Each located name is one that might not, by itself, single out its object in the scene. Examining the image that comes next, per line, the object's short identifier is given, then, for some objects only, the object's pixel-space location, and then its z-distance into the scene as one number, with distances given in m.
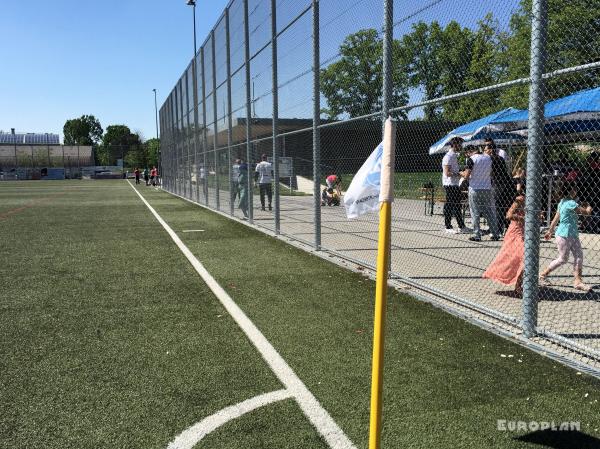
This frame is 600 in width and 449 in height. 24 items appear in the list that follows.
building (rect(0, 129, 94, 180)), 95.81
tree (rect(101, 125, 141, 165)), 138.62
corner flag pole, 2.23
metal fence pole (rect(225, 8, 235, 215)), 14.89
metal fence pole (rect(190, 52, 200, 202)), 21.36
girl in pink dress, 5.49
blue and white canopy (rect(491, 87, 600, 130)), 4.88
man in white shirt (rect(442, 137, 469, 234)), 6.47
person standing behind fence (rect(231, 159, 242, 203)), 15.21
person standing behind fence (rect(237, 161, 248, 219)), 14.47
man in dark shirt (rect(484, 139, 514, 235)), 7.71
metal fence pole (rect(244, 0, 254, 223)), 12.74
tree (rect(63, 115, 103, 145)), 173.12
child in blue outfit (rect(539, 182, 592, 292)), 5.43
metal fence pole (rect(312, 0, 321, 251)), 8.27
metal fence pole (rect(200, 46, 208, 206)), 19.36
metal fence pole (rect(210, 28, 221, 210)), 17.11
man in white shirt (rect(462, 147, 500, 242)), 8.39
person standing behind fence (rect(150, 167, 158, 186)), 50.00
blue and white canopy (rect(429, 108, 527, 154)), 5.45
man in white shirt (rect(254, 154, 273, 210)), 15.61
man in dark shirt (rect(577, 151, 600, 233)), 4.76
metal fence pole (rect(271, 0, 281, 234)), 10.45
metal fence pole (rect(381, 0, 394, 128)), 6.00
